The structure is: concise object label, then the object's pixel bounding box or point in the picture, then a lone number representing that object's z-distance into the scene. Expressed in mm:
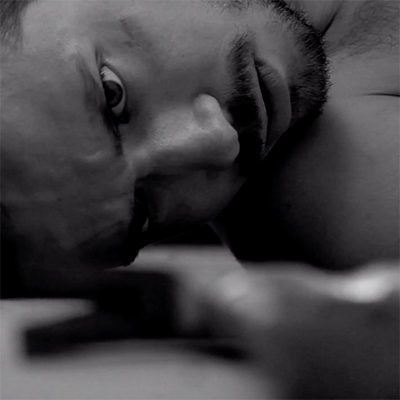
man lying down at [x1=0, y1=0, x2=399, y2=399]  659
